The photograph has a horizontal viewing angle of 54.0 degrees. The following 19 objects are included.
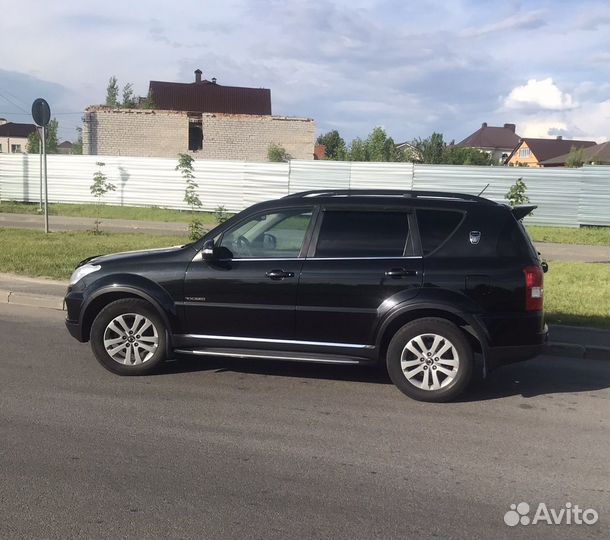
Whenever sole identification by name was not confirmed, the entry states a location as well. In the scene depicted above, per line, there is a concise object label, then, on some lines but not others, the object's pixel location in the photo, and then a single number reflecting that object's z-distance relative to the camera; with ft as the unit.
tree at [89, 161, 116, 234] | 72.33
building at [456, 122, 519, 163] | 294.05
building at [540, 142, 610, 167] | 181.32
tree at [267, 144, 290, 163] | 107.45
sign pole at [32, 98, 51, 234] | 48.91
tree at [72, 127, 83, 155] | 147.59
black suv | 16.84
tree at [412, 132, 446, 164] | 167.48
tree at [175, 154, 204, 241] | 73.02
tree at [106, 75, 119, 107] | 171.22
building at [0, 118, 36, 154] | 277.03
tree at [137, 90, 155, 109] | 127.75
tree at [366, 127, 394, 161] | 130.93
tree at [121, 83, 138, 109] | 155.61
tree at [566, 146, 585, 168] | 161.77
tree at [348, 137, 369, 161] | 135.20
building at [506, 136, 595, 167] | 248.42
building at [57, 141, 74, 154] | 346.03
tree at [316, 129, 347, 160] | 182.39
